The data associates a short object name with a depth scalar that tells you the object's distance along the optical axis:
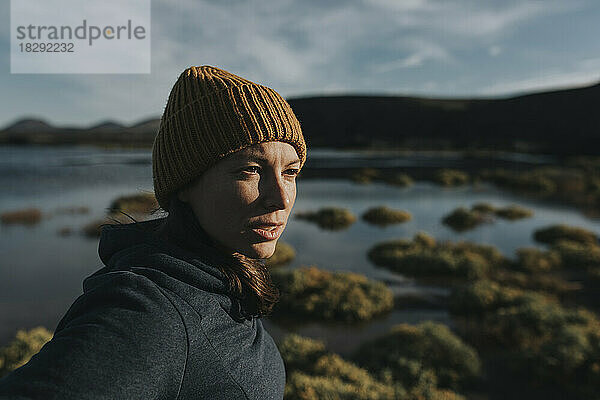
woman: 0.95
